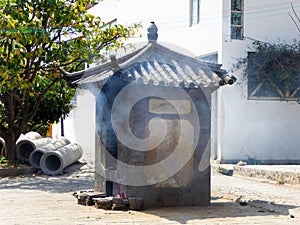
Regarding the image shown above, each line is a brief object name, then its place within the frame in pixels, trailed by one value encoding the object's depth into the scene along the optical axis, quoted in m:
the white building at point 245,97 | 15.52
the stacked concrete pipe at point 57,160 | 14.43
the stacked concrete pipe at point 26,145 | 15.66
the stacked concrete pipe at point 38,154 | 14.75
